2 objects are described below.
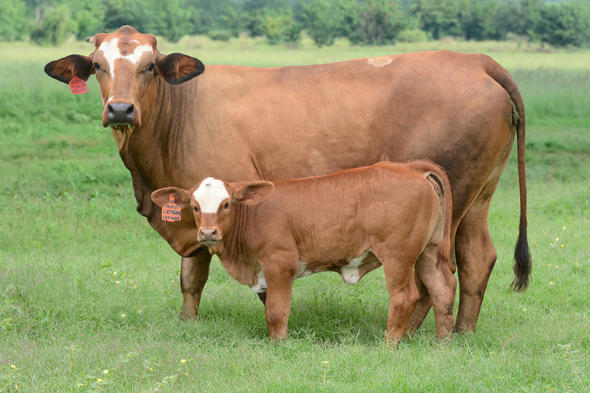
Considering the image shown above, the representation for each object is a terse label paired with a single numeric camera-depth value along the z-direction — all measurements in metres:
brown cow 12.11
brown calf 11.37
